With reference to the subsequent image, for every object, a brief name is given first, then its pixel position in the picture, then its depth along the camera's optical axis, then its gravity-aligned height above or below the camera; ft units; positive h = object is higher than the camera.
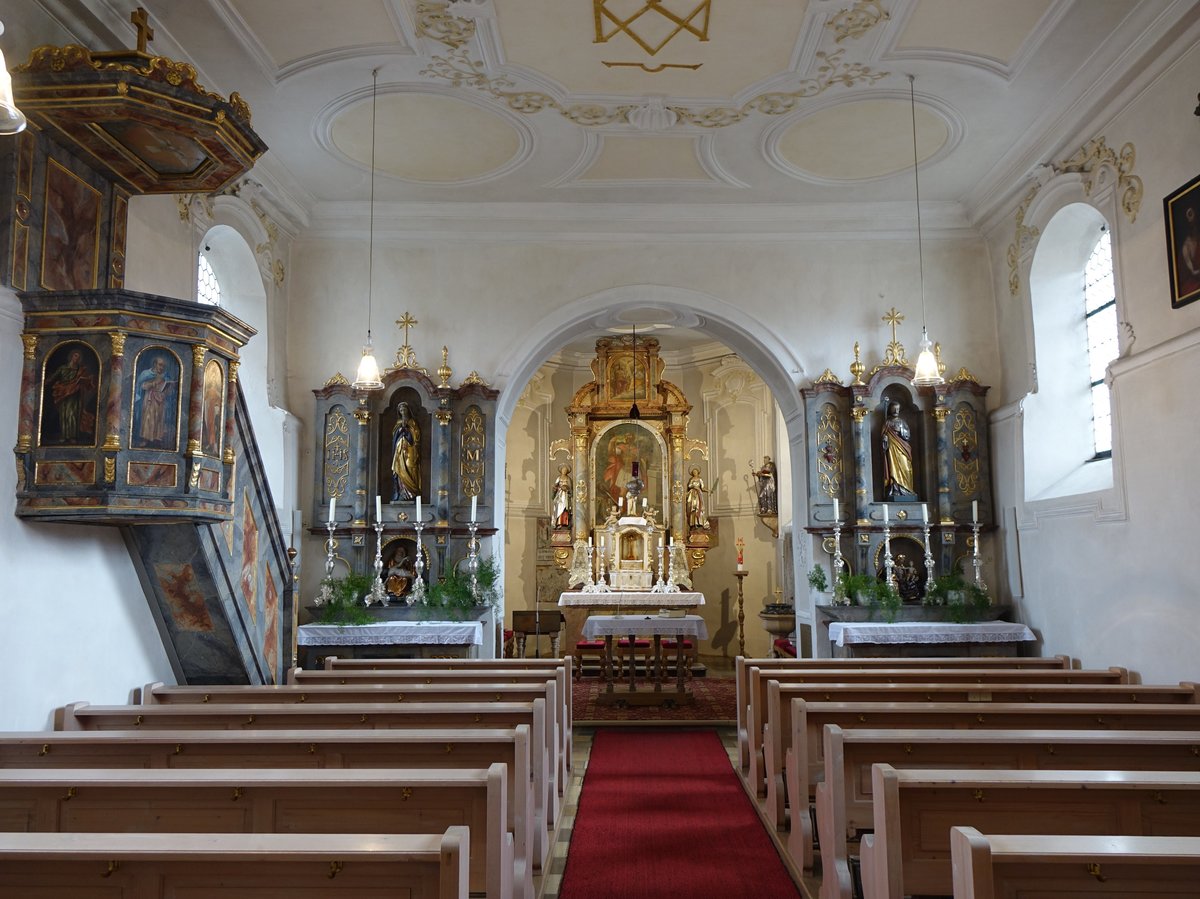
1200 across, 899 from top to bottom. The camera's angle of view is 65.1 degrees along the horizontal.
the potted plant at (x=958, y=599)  33.53 -0.76
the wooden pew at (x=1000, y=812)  10.68 -2.74
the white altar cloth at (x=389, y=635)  32.30 -1.80
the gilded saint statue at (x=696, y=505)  55.26 +4.38
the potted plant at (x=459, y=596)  33.94 -0.52
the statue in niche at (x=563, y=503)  56.08 +4.64
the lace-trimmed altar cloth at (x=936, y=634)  31.99 -1.89
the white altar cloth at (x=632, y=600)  43.65 -0.93
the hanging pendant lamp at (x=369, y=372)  28.04 +6.23
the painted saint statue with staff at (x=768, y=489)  53.11 +5.05
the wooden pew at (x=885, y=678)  21.70 -2.35
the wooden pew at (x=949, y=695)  18.66 -2.34
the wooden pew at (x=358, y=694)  18.54 -2.21
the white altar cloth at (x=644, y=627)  34.27 -1.69
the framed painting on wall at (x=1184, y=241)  22.79 +8.23
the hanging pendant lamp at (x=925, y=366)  28.81 +6.46
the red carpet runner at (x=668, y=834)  16.29 -5.21
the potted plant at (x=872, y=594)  33.45 -0.57
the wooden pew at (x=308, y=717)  15.88 -2.29
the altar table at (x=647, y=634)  34.35 -1.95
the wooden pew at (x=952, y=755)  12.87 -2.50
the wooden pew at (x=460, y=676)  22.25 -2.26
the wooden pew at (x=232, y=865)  7.88 -2.46
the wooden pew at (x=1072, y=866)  7.80 -2.47
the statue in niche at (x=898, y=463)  35.37 +4.30
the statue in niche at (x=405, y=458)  35.53 +4.66
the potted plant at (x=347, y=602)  33.17 -0.70
